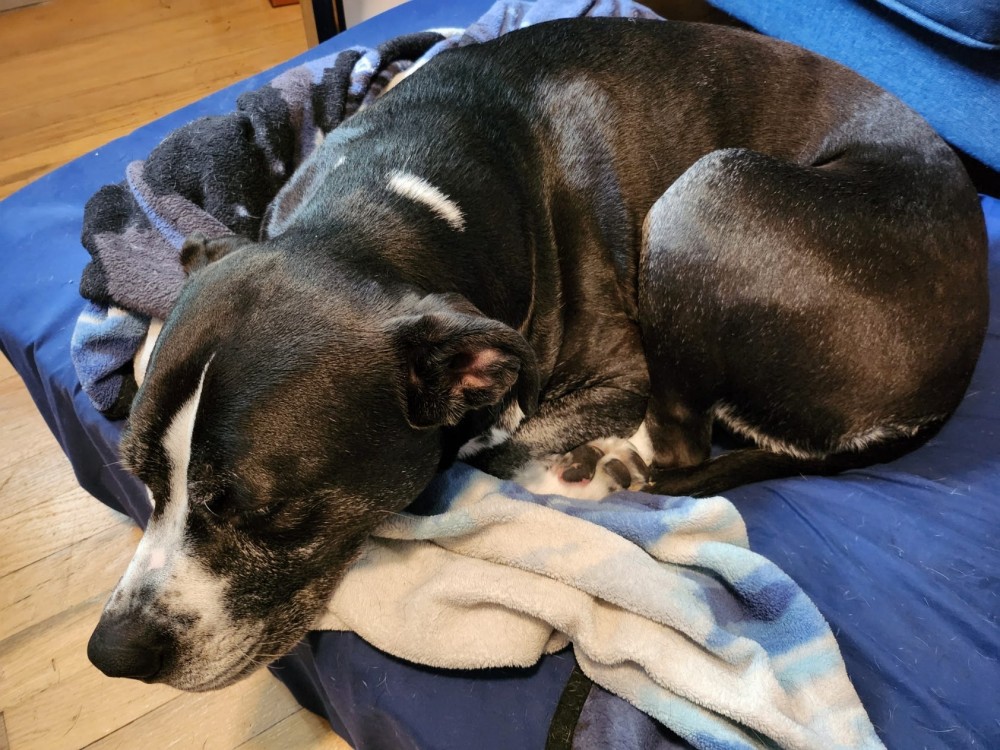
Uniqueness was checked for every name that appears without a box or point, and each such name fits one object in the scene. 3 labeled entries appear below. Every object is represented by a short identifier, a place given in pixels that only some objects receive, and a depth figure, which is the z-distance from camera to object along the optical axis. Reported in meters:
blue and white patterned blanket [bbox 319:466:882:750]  0.44
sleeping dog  0.43
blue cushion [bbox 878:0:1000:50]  0.70
